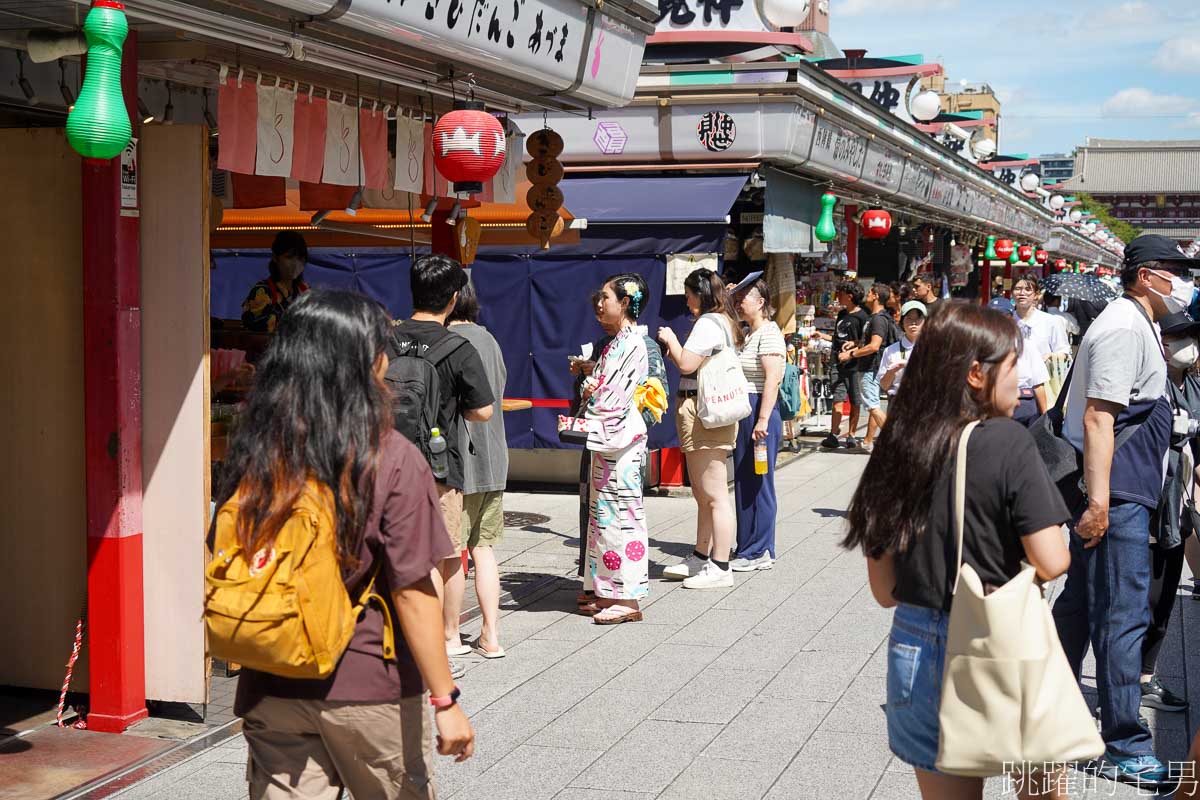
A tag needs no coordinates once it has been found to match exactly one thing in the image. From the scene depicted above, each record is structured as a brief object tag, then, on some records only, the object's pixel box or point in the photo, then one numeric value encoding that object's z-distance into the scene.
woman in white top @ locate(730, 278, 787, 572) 8.12
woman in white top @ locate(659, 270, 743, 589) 7.59
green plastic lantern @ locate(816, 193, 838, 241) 13.47
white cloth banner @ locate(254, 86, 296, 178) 5.84
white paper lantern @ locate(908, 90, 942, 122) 20.78
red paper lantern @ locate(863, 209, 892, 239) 15.97
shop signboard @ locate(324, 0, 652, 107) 5.47
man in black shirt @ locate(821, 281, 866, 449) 13.41
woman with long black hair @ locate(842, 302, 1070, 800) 3.05
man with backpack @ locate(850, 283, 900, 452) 12.89
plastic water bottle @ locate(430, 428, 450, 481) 5.47
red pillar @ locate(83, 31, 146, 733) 4.93
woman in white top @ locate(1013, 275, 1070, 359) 9.50
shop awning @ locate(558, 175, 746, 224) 11.08
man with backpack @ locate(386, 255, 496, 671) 5.30
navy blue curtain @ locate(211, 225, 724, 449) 11.04
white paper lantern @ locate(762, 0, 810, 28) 12.39
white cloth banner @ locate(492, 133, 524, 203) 8.45
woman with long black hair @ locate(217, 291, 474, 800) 2.70
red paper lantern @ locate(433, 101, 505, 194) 6.19
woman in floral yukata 6.75
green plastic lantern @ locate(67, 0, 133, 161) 3.68
